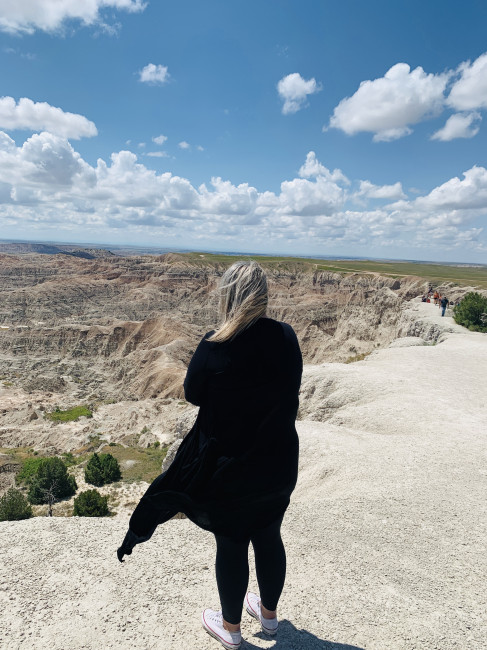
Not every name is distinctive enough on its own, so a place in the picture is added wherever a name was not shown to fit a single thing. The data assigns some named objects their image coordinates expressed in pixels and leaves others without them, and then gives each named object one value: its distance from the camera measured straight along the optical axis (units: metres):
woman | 2.19
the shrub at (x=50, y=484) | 15.37
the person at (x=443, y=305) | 27.00
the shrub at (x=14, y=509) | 11.48
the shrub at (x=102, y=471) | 17.64
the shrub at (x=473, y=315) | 22.75
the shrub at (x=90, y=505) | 13.27
